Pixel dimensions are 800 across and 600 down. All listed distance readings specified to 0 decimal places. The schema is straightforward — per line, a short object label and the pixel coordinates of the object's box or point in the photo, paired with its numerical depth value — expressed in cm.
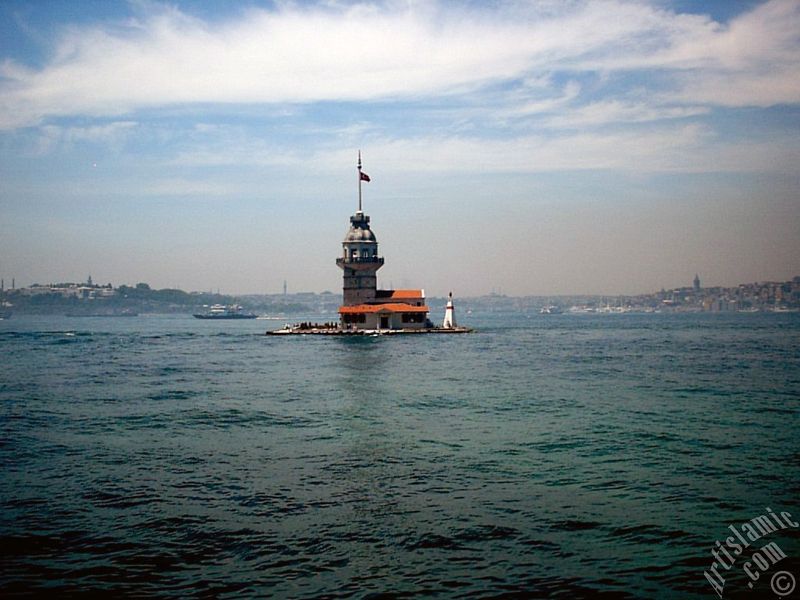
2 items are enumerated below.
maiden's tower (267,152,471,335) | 10025
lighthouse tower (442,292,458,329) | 10612
